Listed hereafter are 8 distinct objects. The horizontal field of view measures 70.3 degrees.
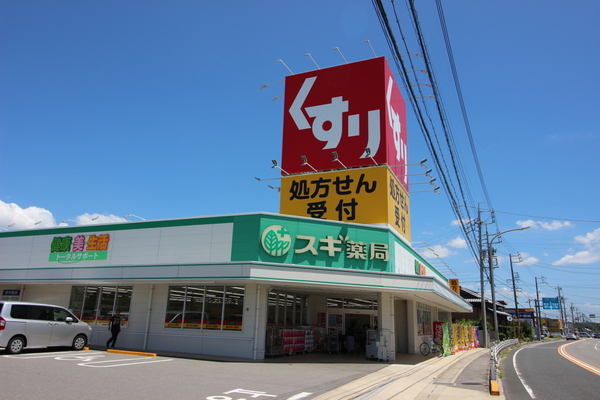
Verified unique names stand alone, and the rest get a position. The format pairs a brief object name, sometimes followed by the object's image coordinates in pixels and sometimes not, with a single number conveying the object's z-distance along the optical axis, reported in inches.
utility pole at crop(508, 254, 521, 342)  2330.7
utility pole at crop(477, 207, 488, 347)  1359.5
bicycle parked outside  840.3
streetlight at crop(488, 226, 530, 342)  1418.6
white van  534.0
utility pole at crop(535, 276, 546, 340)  2549.7
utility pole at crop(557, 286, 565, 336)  4263.8
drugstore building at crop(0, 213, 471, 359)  634.2
